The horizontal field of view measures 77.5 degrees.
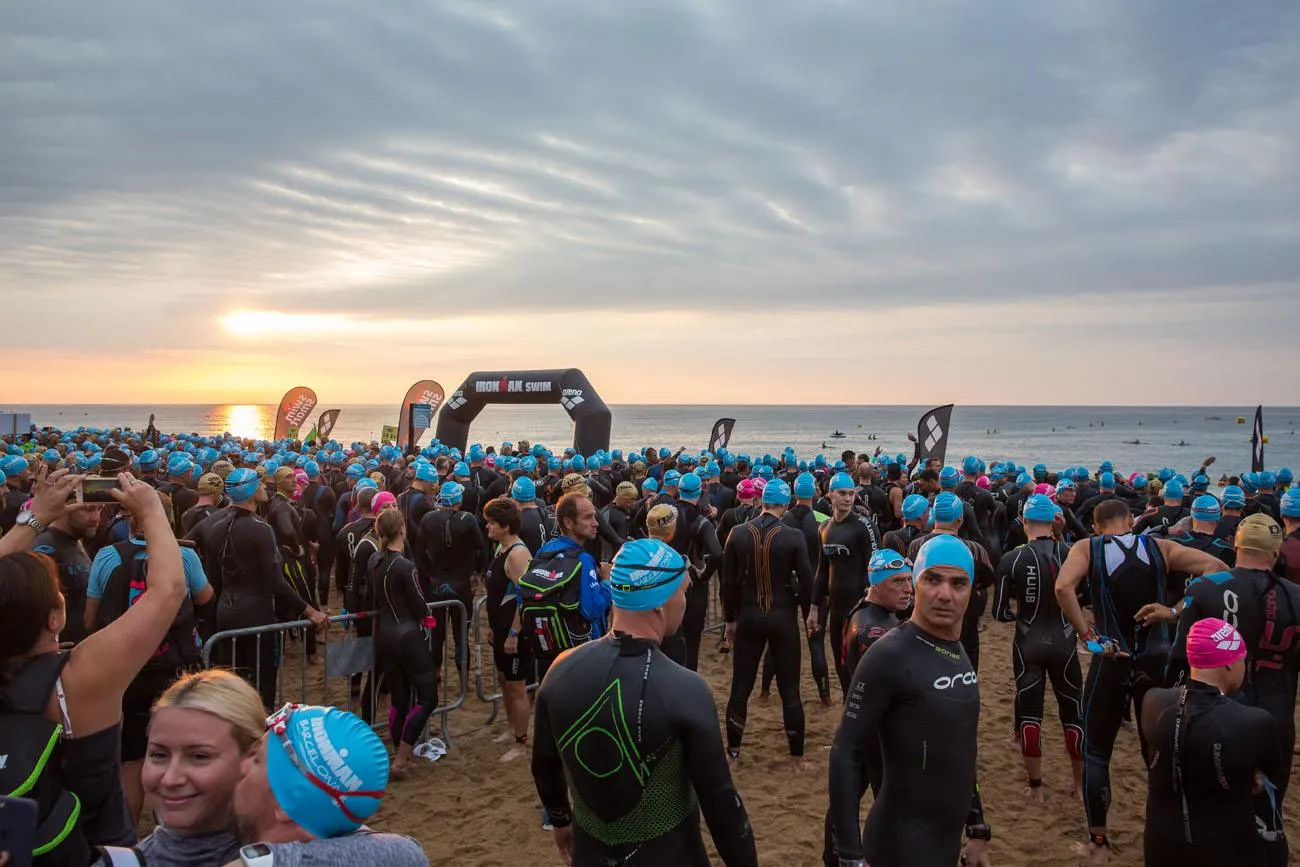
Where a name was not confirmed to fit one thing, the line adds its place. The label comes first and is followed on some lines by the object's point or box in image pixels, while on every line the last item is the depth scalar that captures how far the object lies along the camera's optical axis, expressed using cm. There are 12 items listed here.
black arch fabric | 2312
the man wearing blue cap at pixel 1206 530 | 658
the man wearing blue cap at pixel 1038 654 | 572
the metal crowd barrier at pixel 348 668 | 586
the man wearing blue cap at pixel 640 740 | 272
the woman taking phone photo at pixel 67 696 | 227
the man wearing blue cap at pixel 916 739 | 315
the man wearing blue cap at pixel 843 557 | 748
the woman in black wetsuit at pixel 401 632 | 583
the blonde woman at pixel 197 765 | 188
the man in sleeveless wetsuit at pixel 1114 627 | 500
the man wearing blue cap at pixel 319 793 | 168
